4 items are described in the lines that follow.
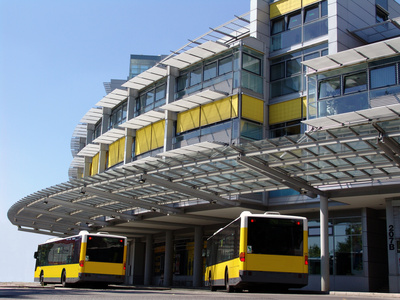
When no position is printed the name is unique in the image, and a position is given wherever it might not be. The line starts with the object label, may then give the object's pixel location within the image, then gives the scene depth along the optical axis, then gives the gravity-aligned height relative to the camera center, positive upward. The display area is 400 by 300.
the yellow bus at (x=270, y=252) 19.41 +1.02
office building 23.47 +5.00
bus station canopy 20.58 +4.51
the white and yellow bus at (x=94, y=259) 26.55 +0.79
